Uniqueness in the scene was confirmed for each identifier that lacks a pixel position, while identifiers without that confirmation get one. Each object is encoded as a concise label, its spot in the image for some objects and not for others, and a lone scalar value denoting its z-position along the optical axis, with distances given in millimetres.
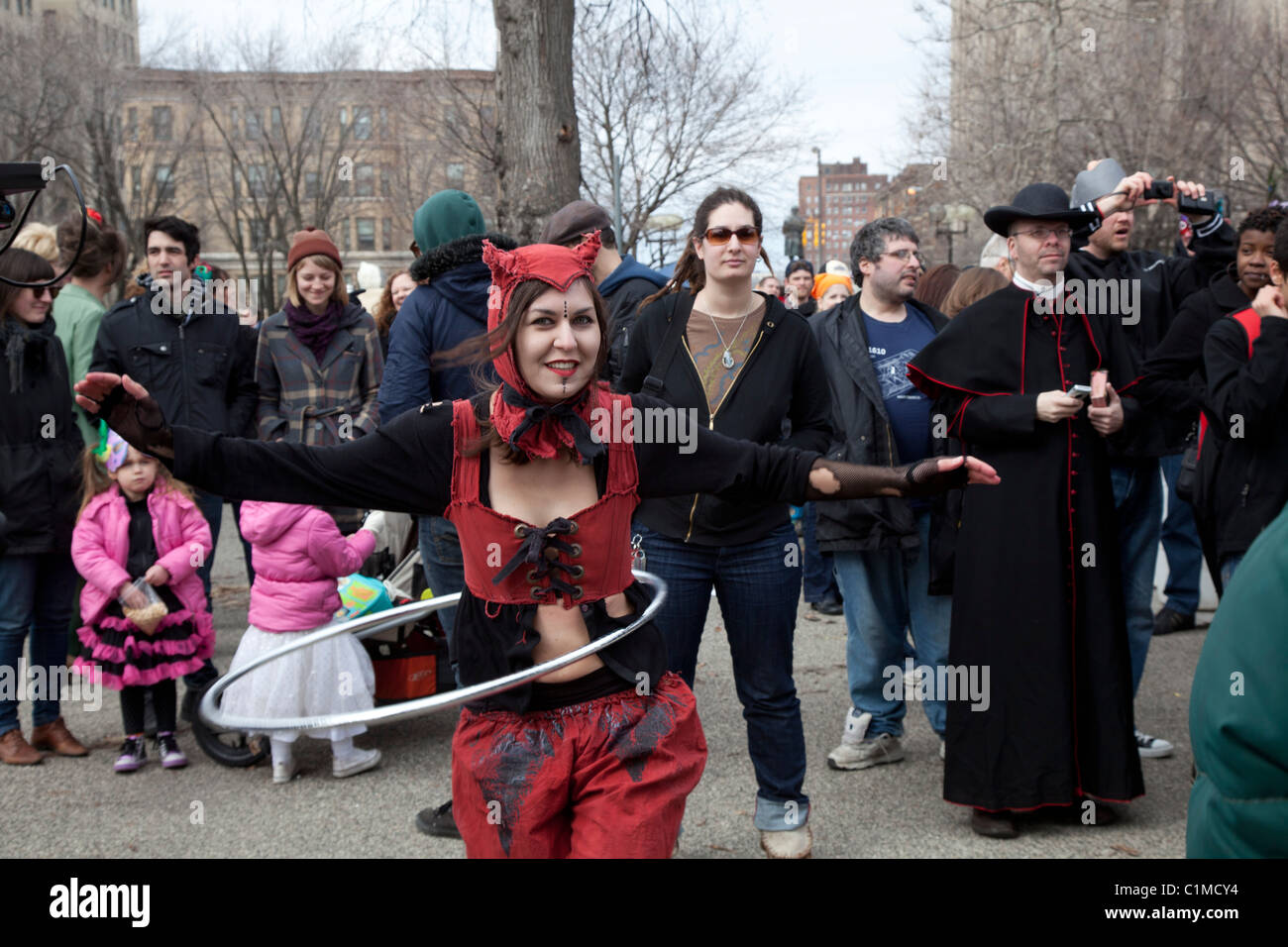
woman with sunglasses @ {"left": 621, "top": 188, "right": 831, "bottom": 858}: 4953
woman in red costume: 3102
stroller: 6770
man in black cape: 5297
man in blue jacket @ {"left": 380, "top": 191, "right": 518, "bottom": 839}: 5668
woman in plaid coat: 6832
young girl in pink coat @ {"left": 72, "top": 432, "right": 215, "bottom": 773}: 6363
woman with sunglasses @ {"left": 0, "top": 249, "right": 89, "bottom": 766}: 6574
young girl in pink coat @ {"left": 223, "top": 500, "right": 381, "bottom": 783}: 6160
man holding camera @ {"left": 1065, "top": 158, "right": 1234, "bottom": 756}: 6258
